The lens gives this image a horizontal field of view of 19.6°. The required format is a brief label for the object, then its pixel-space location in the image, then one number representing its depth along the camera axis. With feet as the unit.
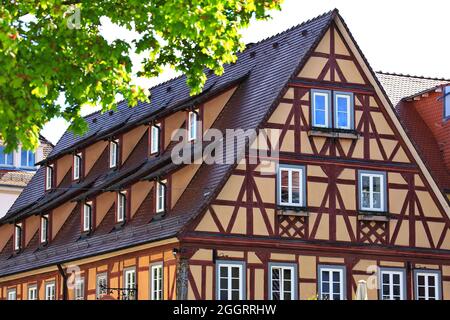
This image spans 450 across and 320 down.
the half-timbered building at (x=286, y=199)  123.34
